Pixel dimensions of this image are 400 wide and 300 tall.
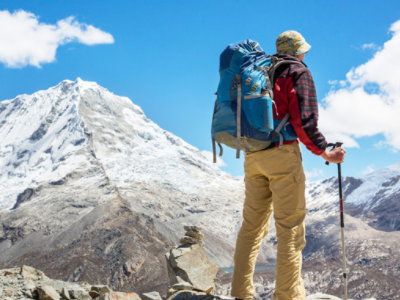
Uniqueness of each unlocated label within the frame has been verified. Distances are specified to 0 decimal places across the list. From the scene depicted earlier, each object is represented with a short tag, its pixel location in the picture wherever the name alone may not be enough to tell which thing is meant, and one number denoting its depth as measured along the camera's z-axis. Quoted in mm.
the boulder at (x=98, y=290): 6059
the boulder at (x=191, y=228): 10219
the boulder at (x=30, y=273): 7725
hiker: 3791
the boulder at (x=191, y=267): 7879
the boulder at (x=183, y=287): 5273
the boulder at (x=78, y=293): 5734
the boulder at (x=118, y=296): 5360
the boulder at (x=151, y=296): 6298
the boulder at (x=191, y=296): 4327
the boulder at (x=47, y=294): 5527
